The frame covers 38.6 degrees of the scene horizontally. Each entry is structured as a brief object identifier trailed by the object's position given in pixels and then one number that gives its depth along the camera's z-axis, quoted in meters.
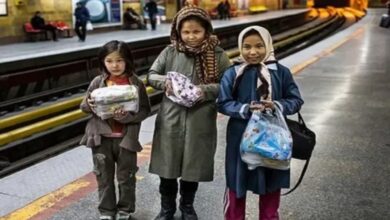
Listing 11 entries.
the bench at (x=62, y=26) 18.41
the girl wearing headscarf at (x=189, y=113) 3.28
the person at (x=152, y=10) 21.54
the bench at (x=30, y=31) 17.36
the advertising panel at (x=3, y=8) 16.67
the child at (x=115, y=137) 3.32
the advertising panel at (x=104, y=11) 22.03
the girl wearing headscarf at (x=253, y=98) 3.01
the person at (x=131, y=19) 22.30
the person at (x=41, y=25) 17.62
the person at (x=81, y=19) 17.19
